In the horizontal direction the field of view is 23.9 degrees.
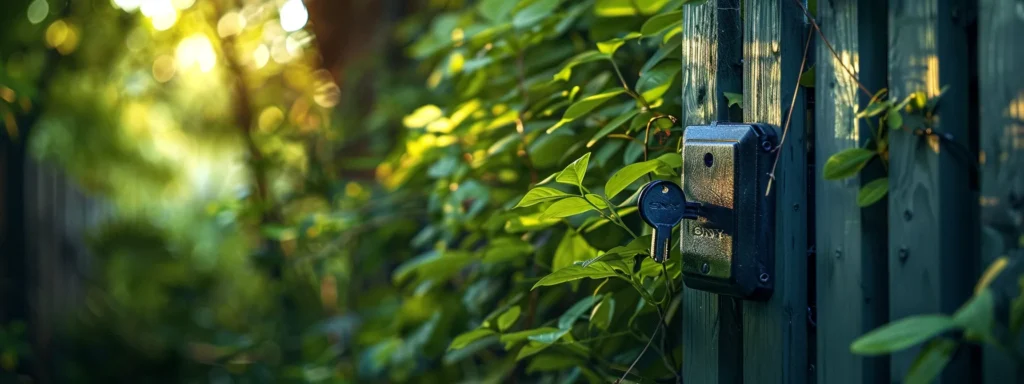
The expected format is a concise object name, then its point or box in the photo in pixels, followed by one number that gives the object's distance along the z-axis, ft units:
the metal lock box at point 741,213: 5.20
